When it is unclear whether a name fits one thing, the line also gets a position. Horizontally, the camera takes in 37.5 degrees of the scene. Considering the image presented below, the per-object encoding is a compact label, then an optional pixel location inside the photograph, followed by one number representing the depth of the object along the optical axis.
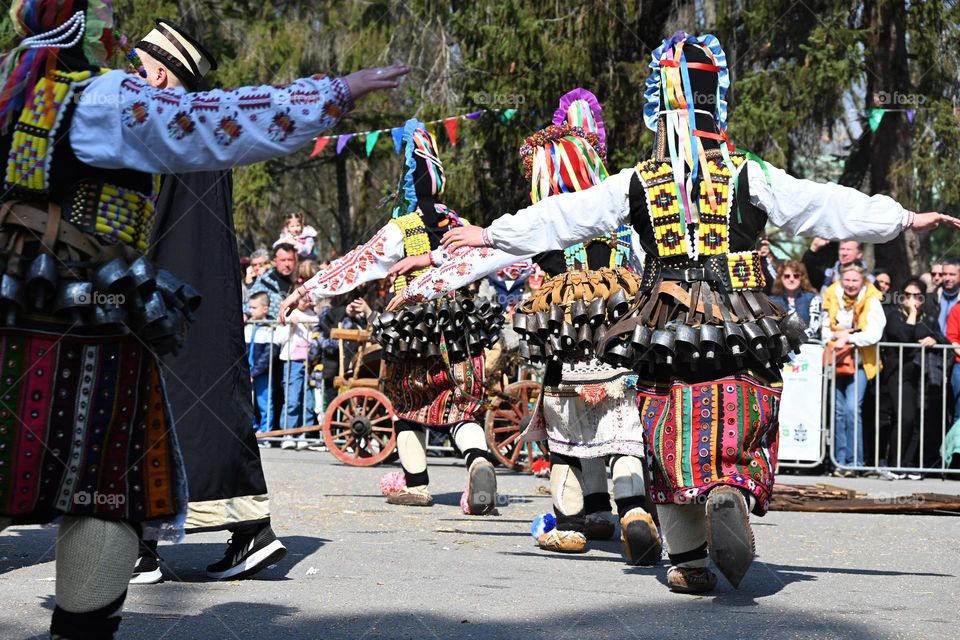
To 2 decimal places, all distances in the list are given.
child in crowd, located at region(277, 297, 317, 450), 14.16
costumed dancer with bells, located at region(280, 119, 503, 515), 8.42
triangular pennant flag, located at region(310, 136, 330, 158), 20.73
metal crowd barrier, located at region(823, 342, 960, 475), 12.09
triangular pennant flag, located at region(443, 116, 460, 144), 17.19
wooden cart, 12.45
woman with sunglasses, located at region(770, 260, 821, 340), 12.66
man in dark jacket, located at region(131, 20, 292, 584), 5.59
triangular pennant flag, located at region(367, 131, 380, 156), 20.18
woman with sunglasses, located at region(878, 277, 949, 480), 12.29
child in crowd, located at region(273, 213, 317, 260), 14.99
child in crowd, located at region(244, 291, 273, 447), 14.34
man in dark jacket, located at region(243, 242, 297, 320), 14.31
